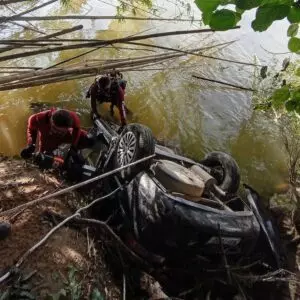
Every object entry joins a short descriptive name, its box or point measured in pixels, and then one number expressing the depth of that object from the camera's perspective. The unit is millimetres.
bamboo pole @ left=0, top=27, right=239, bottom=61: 2112
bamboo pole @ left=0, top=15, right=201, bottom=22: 2073
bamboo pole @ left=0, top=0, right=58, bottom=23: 1986
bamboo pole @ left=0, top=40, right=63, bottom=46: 2264
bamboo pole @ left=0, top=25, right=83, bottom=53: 2264
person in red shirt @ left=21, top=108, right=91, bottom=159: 4734
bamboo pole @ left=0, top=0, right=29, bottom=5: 2225
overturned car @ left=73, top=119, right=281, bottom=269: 3449
